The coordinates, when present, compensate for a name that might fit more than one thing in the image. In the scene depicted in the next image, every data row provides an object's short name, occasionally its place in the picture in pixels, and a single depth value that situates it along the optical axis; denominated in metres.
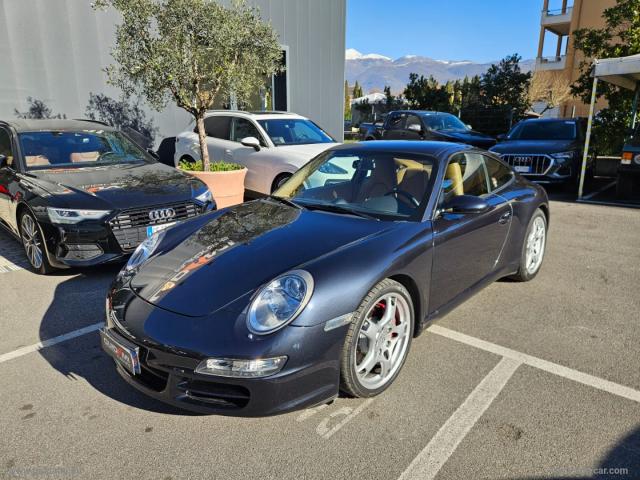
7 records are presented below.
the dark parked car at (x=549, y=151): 9.11
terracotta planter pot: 7.07
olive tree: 6.32
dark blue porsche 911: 2.22
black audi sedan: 4.42
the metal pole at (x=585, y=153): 8.37
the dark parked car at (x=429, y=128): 12.06
